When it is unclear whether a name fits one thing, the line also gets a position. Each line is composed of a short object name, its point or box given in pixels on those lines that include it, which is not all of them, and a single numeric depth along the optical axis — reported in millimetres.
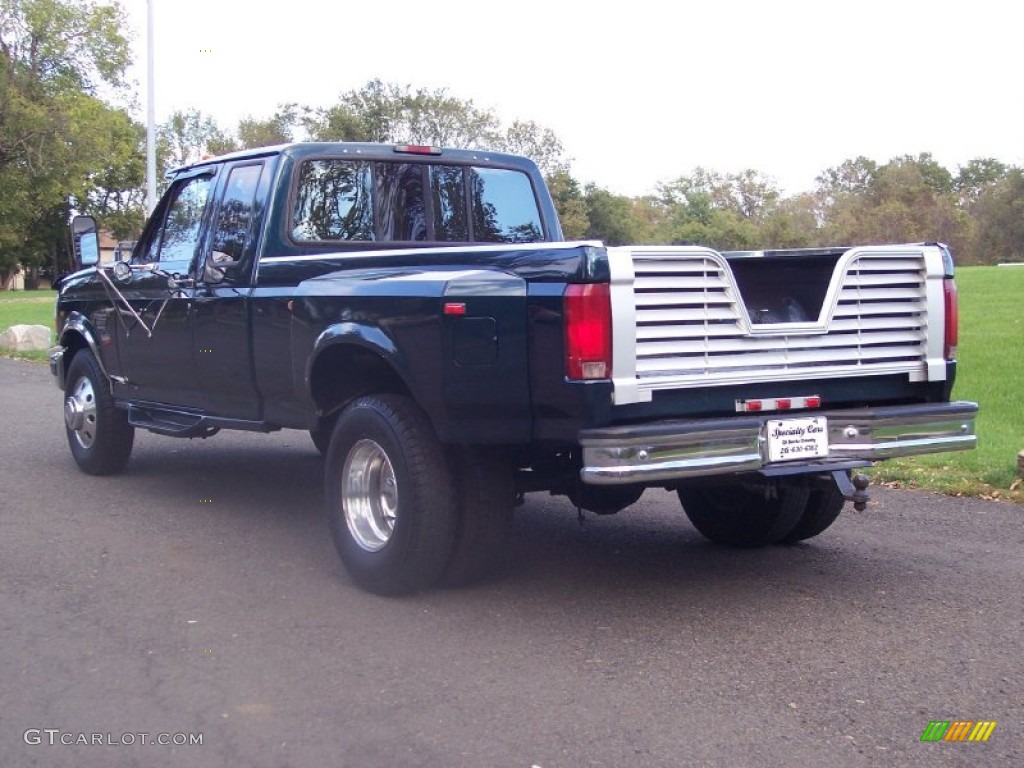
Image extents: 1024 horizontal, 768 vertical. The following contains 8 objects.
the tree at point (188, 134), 73375
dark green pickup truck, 4898
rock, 20000
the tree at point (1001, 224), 75375
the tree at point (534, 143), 49719
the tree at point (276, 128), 50625
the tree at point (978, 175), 86638
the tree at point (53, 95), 46969
